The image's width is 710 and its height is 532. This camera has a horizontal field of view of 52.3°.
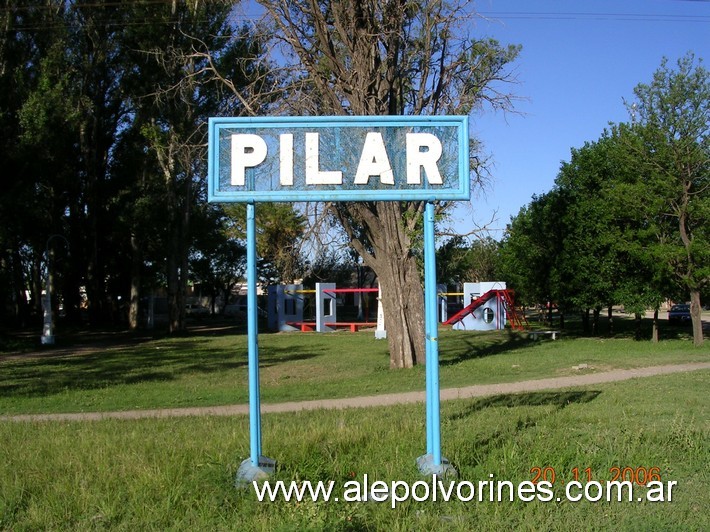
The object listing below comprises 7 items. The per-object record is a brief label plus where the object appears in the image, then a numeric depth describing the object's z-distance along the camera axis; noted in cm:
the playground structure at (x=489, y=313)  3925
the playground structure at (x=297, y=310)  4325
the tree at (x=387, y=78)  1867
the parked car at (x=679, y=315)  4691
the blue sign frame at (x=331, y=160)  706
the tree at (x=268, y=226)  4656
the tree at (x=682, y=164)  2409
